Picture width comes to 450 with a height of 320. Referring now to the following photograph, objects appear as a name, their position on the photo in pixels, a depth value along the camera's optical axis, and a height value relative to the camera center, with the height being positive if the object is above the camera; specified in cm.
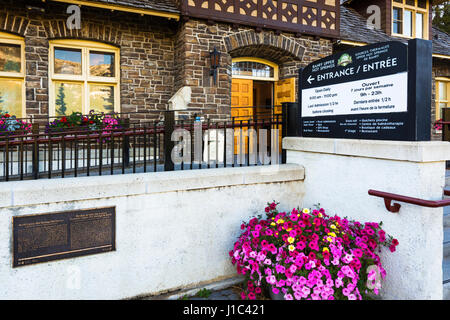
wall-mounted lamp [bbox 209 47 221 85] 756 +204
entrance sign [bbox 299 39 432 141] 297 +58
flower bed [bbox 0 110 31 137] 596 +47
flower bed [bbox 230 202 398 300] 300 -105
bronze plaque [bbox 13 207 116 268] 295 -81
